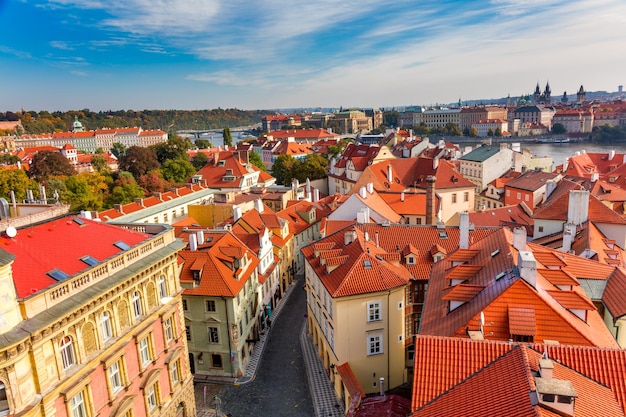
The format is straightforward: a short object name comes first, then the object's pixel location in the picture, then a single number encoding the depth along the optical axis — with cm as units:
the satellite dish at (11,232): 1691
